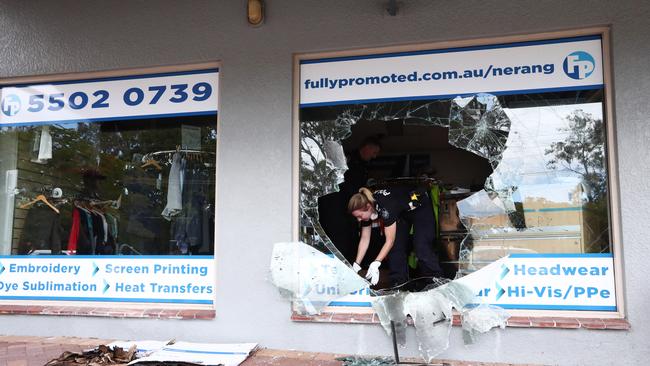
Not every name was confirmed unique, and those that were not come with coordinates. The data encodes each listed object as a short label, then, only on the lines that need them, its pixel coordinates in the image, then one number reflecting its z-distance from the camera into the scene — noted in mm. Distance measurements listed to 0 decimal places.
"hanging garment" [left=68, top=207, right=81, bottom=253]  5566
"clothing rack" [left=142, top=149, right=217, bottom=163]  5361
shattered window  4473
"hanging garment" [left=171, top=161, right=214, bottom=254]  5180
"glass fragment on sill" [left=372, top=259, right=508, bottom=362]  4316
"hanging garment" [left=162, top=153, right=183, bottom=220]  5469
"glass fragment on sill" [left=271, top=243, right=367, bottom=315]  4703
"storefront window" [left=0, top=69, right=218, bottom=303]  5211
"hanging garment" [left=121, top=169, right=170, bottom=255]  5355
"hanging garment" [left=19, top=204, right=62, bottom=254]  5602
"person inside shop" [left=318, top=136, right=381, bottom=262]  5117
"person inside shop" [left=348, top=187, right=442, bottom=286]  5281
